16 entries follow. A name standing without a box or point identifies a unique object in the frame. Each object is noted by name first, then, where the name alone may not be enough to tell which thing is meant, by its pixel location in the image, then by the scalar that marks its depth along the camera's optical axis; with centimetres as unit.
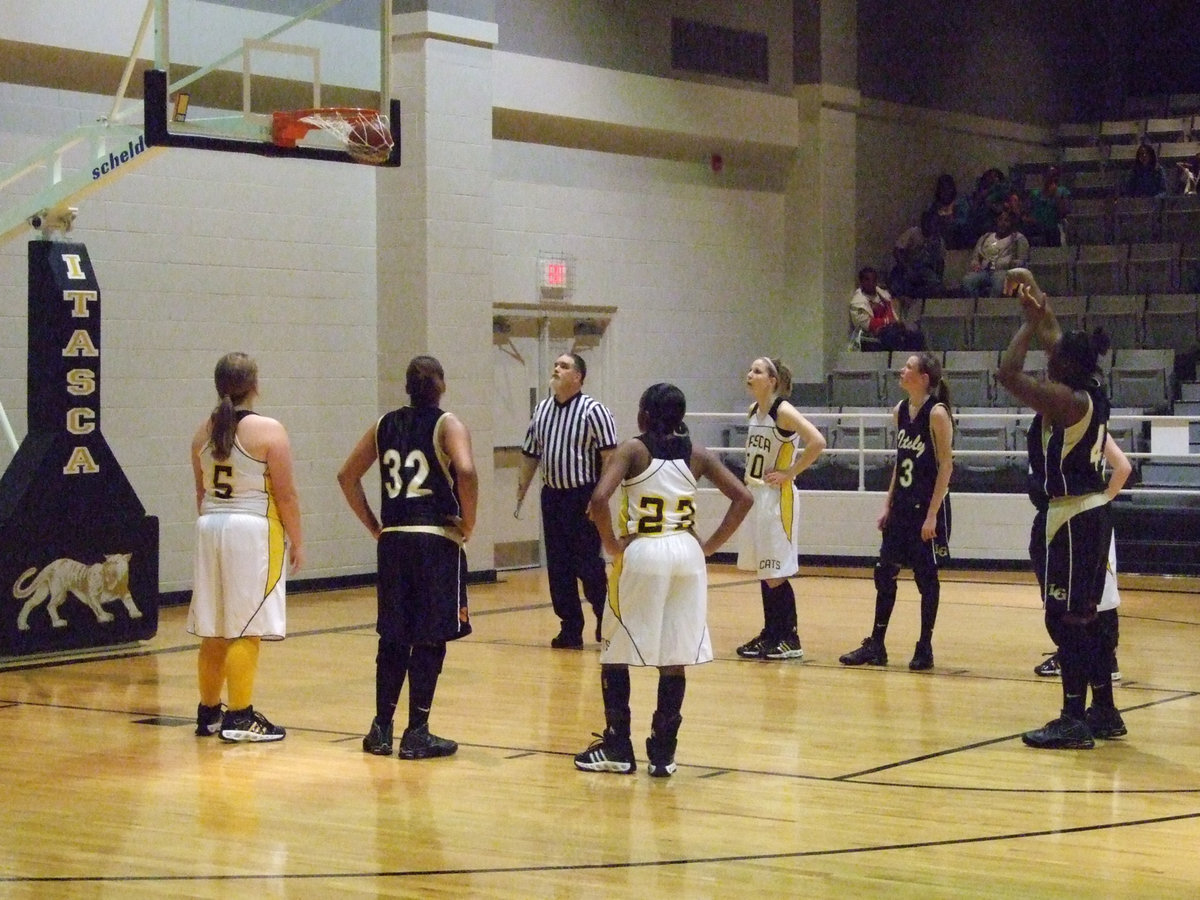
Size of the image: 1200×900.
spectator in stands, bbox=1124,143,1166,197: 1958
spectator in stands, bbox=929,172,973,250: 1942
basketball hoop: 987
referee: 1049
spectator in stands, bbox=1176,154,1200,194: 1956
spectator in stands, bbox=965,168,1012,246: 1919
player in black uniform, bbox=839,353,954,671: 962
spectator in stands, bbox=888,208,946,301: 1861
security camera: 1041
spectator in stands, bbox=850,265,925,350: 1795
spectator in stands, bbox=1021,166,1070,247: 1889
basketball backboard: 961
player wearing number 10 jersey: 998
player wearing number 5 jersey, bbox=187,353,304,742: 766
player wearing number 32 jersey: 723
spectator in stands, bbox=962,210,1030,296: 1816
